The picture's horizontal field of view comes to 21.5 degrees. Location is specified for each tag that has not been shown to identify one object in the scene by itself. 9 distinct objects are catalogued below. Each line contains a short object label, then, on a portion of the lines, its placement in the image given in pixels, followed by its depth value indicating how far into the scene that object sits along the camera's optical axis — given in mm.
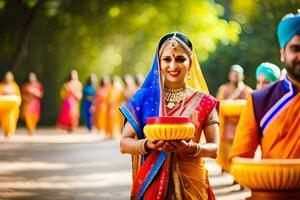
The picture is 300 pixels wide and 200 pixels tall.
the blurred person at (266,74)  9852
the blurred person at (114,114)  24508
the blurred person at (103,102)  25047
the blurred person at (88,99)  26875
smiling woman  5148
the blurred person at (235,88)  12648
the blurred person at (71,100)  26109
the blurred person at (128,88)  23516
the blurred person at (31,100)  25234
